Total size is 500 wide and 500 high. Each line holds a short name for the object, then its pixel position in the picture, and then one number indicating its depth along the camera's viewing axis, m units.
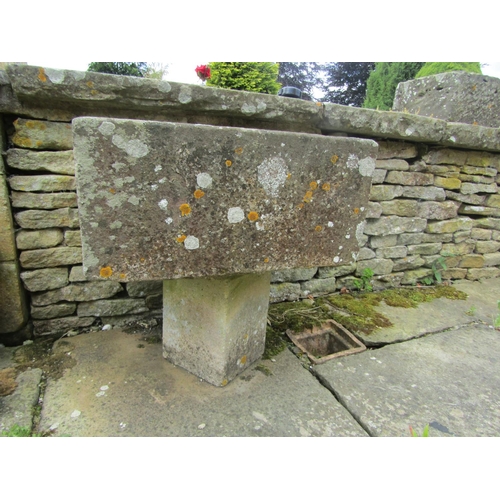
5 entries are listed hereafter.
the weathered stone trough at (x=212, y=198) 0.98
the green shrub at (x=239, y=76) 5.22
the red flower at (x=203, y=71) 3.81
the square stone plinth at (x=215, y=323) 1.55
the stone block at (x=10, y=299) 1.82
